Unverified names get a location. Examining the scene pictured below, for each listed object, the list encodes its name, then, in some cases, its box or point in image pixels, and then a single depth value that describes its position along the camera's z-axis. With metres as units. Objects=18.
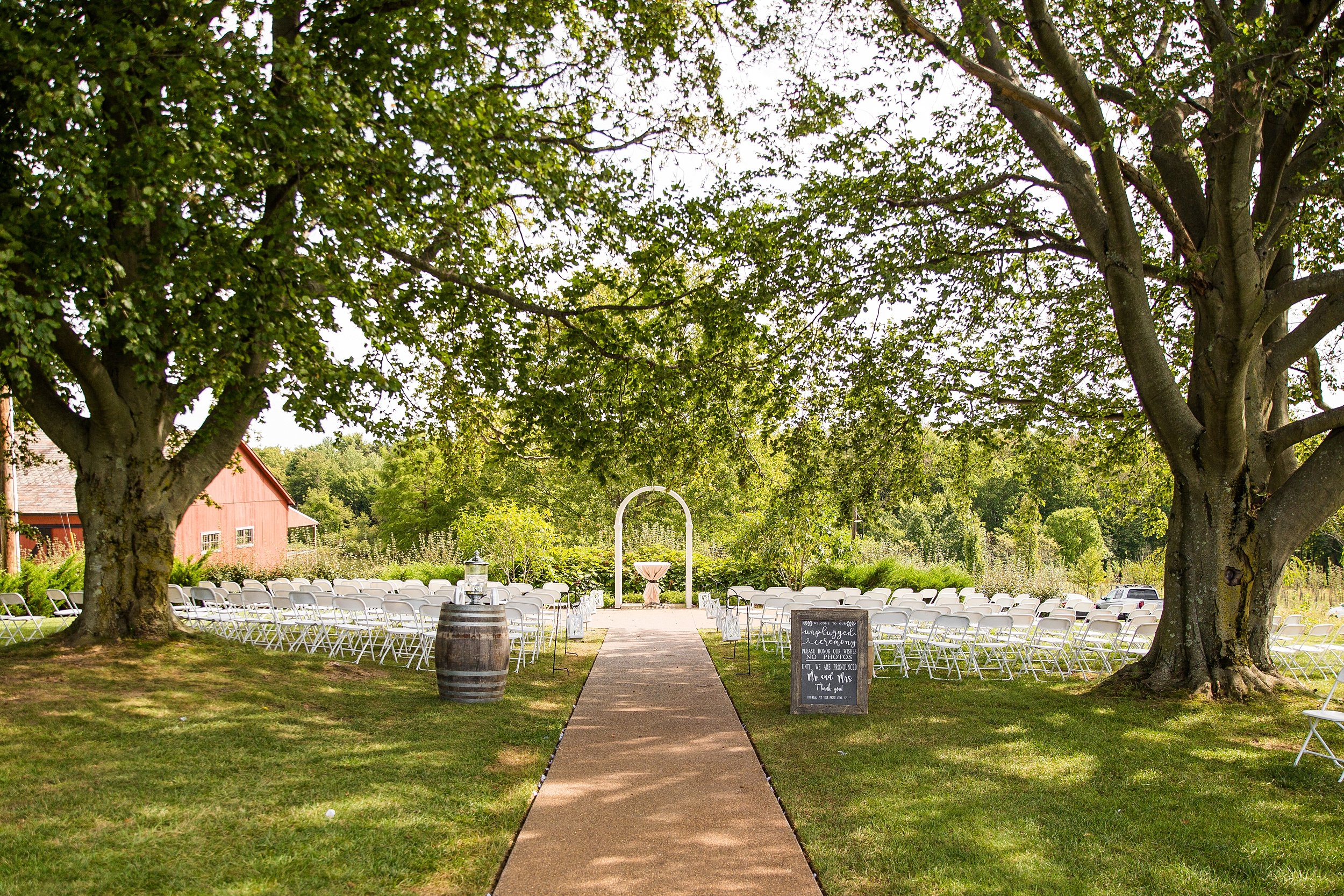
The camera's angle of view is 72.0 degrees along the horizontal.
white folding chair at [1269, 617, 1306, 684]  11.13
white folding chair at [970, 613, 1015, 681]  11.64
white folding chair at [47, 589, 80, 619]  14.24
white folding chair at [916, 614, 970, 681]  11.33
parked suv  18.06
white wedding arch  22.66
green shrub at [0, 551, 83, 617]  17.33
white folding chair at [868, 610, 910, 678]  11.72
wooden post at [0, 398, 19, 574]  15.45
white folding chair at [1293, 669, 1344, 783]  5.94
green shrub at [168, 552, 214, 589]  19.67
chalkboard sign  8.98
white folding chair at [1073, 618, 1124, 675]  10.83
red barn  26.98
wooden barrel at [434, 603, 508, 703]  9.23
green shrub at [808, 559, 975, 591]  21.58
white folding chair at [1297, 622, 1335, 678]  11.08
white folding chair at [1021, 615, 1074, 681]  11.25
